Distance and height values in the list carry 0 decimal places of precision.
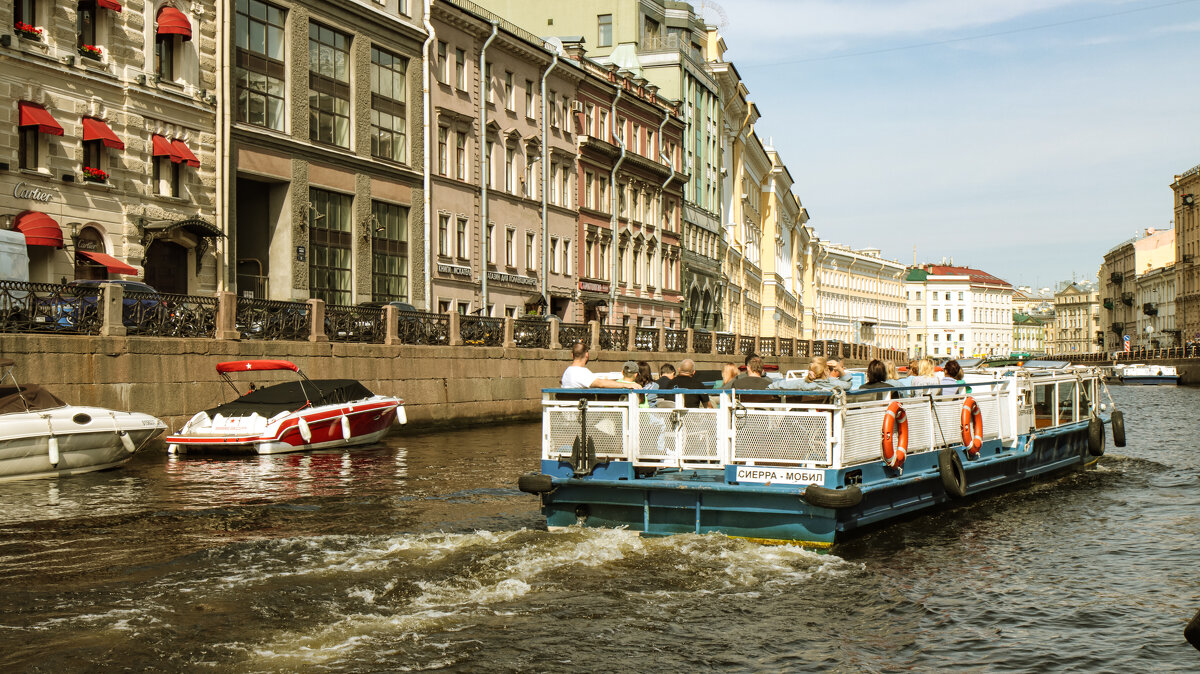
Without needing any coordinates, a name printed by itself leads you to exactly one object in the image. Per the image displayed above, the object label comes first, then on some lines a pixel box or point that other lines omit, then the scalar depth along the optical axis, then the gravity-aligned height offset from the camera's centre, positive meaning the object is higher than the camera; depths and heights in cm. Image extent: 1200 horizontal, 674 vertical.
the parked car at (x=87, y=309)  2036 +101
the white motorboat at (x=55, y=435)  1709 -99
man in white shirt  1233 -13
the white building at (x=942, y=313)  17238 +741
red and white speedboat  2106 -94
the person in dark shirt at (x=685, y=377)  1458 -14
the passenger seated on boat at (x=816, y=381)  1210 -18
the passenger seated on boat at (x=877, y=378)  1310 -15
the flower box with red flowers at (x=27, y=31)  2561 +717
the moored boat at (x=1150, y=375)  7656 -69
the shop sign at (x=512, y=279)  4326 +320
